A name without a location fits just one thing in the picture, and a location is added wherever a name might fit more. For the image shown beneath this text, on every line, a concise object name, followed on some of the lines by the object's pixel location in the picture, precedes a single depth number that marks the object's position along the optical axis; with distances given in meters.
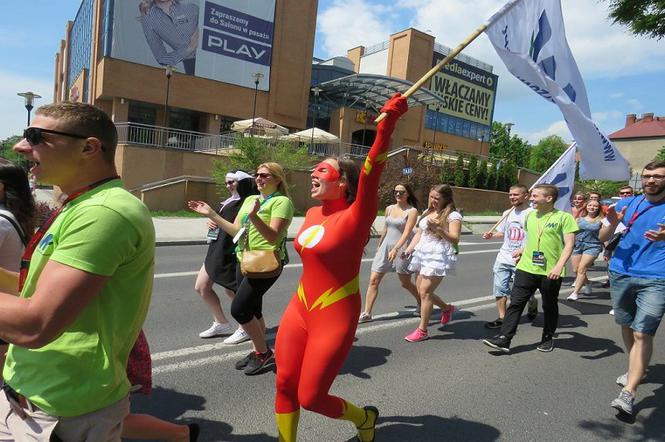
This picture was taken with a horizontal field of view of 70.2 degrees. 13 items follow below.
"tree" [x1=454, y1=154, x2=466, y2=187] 28.81
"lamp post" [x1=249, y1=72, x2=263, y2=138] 24.86
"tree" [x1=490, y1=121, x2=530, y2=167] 69.00
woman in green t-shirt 4.00
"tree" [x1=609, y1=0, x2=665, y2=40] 8.88
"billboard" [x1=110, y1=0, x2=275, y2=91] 27.95
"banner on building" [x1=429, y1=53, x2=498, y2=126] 49.19
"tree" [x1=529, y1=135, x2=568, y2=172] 79.14
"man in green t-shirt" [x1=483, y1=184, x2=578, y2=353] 5.01
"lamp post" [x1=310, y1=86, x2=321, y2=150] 36.66
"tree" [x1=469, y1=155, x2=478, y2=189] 29.47
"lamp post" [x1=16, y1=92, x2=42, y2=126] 17.22
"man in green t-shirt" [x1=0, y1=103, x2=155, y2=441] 1.41
